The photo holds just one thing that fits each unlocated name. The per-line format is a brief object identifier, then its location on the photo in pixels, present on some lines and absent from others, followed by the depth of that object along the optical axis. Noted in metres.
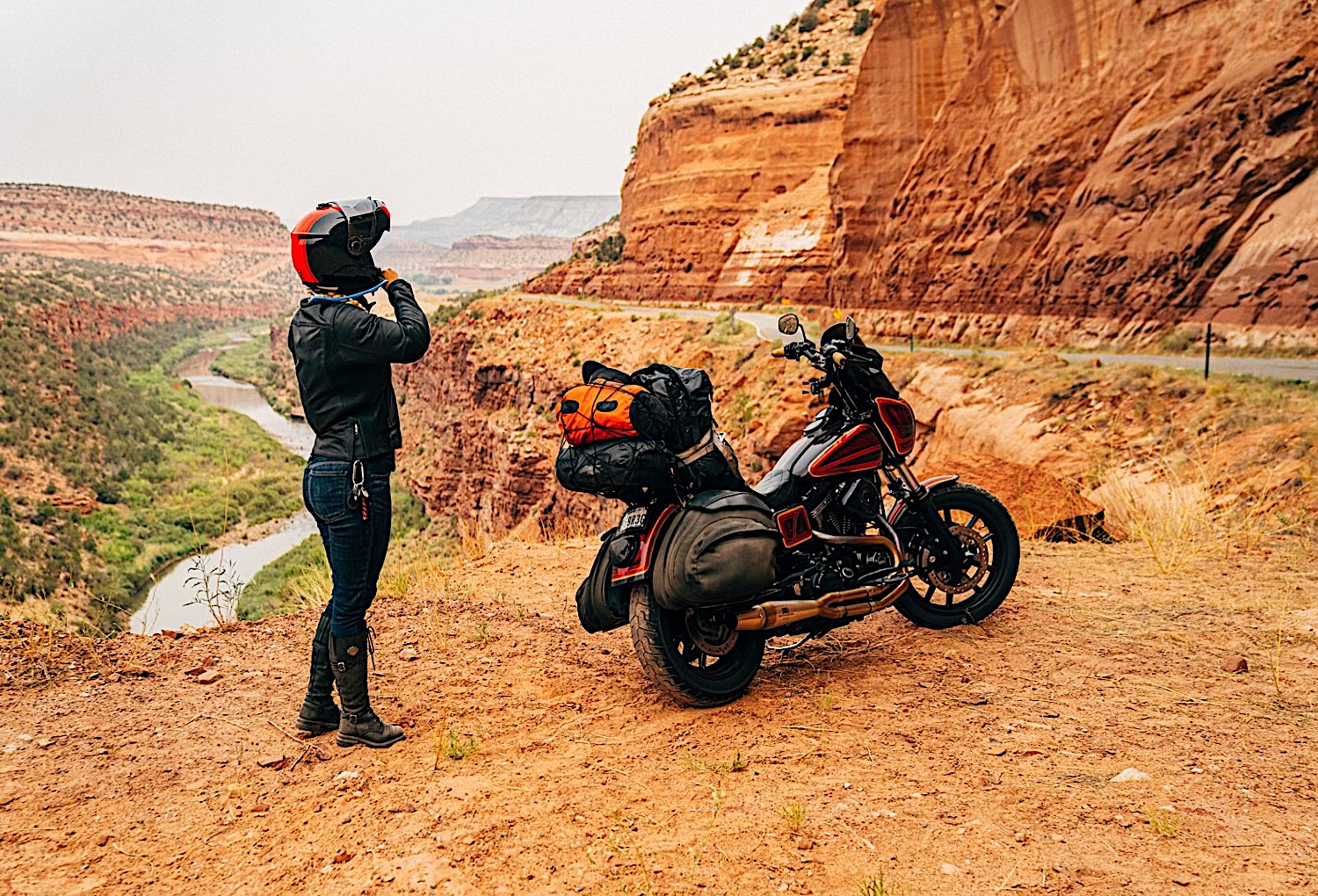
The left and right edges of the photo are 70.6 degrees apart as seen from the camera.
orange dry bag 4.20
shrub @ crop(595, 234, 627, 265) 50.92
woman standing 4.11
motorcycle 4.45
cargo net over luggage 4.22
